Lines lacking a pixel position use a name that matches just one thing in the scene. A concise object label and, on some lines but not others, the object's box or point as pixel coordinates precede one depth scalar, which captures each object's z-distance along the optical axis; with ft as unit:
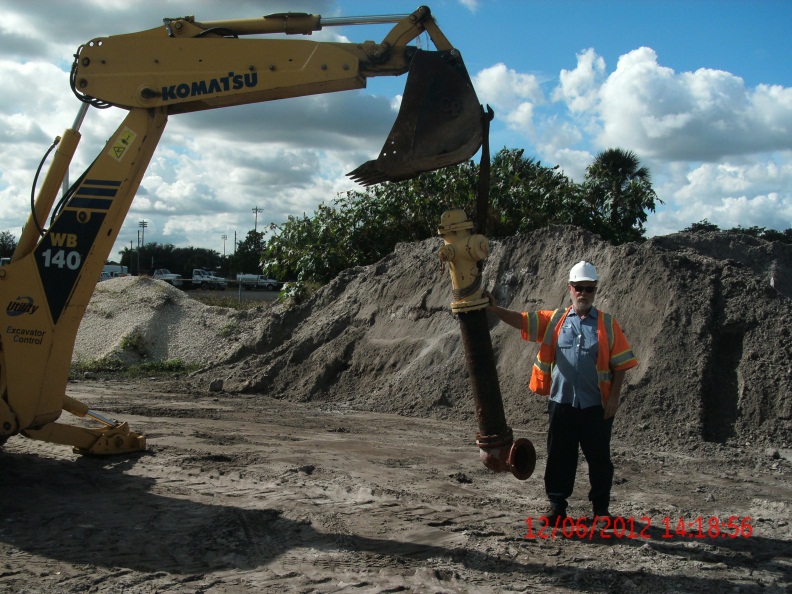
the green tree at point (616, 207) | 56.70
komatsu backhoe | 19.34
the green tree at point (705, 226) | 70.10
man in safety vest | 17.19
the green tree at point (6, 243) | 200.13
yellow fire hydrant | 15.70
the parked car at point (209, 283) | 164.67
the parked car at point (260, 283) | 179.22
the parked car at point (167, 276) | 148.25
